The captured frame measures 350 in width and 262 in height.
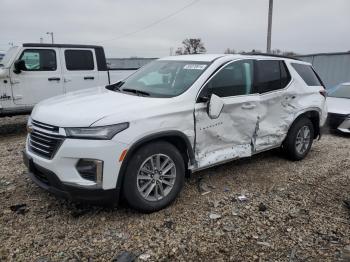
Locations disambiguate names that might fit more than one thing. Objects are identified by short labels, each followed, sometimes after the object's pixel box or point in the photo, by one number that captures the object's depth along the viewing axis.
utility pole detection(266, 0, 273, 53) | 16.40
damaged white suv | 3.17
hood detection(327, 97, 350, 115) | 7.76
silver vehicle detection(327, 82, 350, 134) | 7.59
